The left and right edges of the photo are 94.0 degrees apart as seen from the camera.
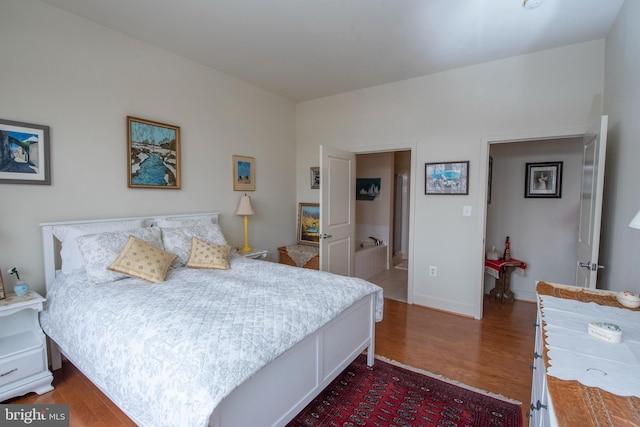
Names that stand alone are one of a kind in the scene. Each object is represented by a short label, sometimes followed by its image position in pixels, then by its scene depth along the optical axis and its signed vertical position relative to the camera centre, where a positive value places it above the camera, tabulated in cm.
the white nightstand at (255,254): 346 -65
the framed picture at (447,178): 331 +27
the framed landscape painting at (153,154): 271 +41
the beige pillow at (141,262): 215 -48
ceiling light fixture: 206 +139
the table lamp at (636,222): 114 -7
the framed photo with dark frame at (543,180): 365 +28
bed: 122 -66
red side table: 367 -91
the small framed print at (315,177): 443 +33
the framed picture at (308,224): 439 -37
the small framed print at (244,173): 368 +32
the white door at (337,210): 349 -14
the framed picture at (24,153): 206 +30
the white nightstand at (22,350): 187 -100
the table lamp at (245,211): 357 -15
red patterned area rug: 181 -133
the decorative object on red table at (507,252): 382 -64
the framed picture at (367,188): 577 +23
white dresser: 73 -53
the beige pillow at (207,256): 256 -51
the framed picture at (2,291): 194 -63
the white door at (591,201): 204 +1
